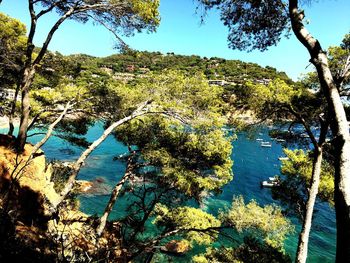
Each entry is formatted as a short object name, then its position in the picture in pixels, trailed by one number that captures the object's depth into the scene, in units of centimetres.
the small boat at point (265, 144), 6829
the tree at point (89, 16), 789
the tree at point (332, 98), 310
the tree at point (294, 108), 711
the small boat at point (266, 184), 3778
